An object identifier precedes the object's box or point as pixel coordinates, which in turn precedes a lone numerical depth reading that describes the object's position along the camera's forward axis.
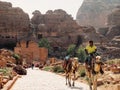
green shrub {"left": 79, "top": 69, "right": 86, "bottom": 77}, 20.82
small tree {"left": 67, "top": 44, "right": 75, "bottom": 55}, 74.19
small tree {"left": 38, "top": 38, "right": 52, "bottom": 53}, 77.25
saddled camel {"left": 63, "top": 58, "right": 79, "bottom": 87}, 15.42
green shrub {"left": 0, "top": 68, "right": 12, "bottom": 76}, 17.18
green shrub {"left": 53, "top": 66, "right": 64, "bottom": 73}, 29.87
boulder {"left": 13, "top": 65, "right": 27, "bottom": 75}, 23.71
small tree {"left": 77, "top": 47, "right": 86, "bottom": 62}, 68.11
